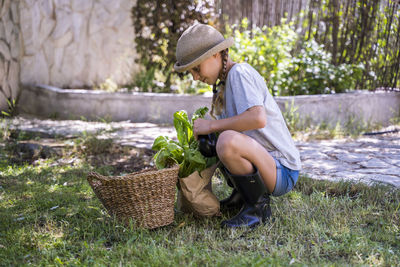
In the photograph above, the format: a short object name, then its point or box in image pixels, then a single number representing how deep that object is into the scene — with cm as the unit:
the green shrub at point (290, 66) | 621
